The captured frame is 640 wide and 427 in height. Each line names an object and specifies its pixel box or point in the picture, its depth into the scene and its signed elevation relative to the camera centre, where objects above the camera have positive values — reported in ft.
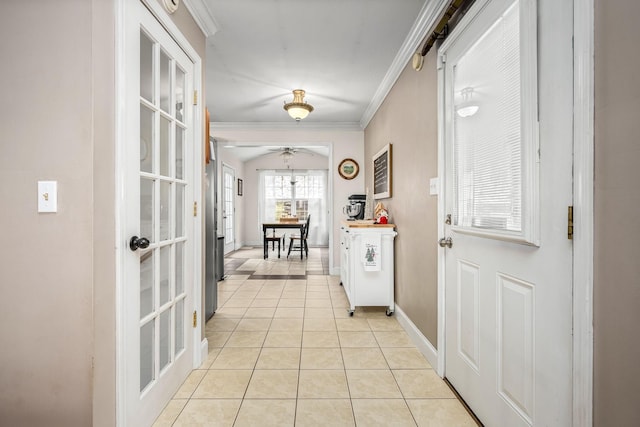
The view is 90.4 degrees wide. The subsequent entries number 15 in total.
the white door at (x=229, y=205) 24.04 +0.60
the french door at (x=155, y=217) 4.45 -0.08
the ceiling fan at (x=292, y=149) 27.11 +5.35
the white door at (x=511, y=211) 3.47 +0.02
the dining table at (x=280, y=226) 21.77 -0.92
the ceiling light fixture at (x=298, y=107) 11.70 +3.92
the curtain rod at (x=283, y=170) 28.68 +3.87
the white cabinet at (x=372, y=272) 10.22 -1.93
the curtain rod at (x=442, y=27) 5.50 +3.58
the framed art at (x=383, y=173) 11.18 +1.53
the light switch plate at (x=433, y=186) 6.84 +0.57
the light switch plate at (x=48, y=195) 3.70 +0.21
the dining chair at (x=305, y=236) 22.34 -1.71
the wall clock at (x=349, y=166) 16.61 +2.43
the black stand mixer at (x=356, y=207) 13.10 +0.22
